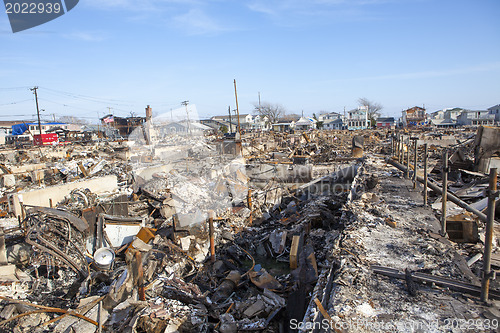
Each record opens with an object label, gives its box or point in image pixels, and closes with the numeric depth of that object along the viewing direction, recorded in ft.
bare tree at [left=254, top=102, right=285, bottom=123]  234.17
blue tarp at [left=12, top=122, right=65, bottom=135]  119.64
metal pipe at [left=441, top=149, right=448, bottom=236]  15.80
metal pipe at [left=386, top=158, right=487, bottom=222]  15.35
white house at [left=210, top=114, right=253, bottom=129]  213.75
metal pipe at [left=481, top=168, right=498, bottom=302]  10.02
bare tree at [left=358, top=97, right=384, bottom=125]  255.09
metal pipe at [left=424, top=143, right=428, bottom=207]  19.91
